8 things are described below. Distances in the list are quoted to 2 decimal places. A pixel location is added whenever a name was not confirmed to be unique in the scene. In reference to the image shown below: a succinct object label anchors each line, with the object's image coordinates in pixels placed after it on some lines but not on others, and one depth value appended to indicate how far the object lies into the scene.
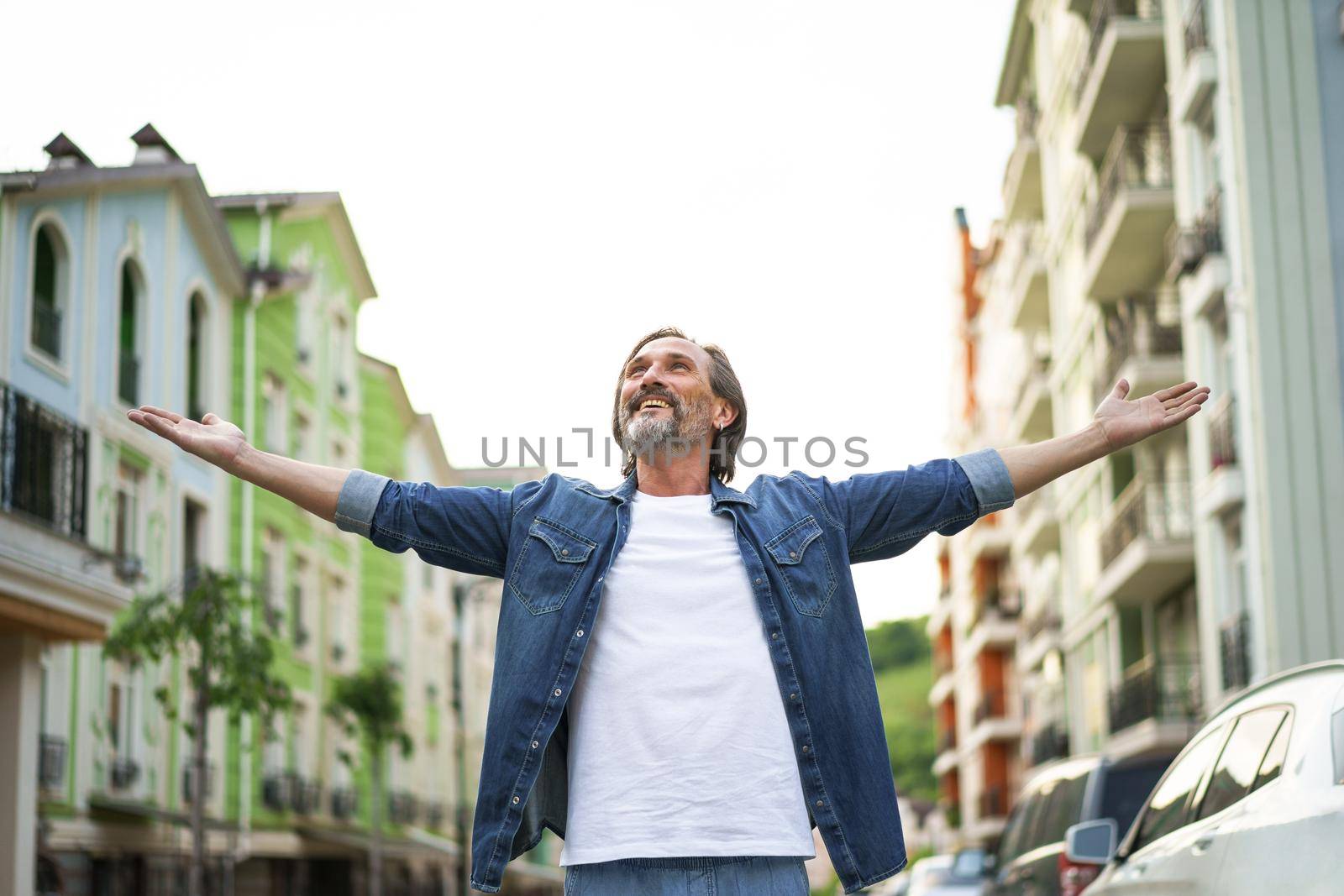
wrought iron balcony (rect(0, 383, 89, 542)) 15.53
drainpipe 31.17
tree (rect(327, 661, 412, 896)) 34.16
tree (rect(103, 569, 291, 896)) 20.88
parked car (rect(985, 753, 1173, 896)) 10.31
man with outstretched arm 3.81
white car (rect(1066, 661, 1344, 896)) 4.36
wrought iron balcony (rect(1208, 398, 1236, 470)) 25.19
